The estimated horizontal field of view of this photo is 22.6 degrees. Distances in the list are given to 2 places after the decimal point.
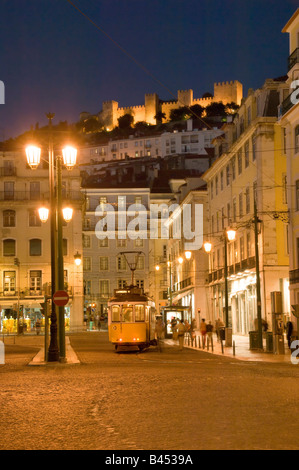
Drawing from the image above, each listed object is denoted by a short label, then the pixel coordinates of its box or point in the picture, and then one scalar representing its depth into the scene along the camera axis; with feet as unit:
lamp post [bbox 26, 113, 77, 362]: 79.15
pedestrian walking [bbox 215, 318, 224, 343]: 139.60
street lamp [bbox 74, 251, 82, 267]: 200.36
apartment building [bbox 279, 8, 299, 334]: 120.06
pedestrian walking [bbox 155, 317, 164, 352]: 118.24
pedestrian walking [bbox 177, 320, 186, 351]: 112.37
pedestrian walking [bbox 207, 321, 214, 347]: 119.28
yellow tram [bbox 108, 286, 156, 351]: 107.55
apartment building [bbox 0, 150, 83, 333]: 228.22
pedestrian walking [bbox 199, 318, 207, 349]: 120.67
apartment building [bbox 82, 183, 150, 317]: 311.27
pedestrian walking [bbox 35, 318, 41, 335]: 206.77
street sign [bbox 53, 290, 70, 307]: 76.18
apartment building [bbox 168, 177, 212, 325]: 224.53
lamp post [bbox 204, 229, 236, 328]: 106.22
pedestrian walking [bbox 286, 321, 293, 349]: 107.32
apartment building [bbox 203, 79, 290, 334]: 146.82
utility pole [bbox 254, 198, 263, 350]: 101.14
